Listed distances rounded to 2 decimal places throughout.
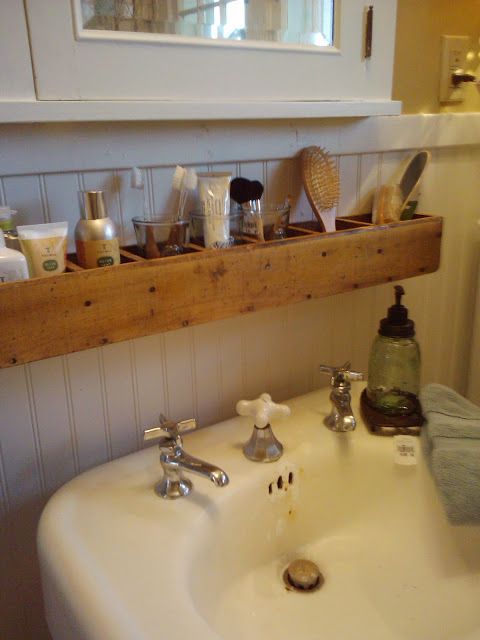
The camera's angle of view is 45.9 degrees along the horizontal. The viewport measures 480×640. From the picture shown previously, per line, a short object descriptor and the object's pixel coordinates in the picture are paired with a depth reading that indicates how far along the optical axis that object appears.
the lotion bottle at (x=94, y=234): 0.64
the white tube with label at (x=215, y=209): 0.73
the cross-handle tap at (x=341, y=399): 0.85
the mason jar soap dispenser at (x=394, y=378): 0.86
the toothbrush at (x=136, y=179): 0.71
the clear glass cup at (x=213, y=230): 0.73
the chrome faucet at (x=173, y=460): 0.69
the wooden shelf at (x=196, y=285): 0.58
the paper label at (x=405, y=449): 0.81
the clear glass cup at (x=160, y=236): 0.71
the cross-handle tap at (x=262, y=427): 0.77
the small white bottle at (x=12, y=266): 0.57
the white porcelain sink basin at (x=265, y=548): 0.57
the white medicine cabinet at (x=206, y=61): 0.59
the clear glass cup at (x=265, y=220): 0.77
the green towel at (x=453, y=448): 0.73
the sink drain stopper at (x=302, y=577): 0.76
